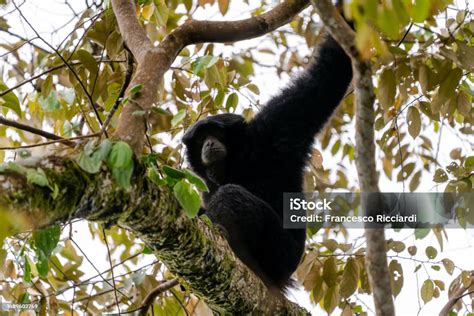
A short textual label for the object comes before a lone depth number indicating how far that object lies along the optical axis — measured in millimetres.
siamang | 10250
